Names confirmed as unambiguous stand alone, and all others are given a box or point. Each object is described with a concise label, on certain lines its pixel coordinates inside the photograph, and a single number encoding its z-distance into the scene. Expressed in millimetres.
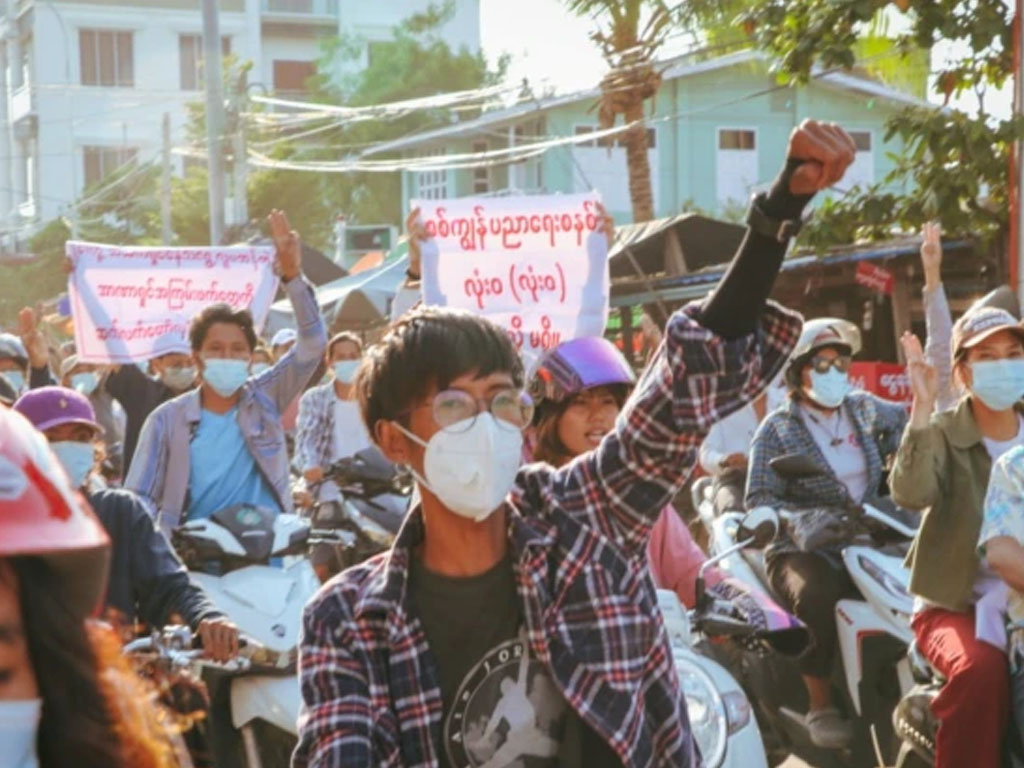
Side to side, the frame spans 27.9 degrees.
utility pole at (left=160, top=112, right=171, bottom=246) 39938
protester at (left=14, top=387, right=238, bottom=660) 5367
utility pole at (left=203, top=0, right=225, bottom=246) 24938
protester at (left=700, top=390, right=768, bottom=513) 8719
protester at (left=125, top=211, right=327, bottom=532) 6984
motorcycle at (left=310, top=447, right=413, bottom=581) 7422
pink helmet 1661
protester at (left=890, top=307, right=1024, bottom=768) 5863
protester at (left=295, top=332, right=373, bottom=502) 10984
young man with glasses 3006
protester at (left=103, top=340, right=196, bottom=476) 10852
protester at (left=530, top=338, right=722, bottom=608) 5086
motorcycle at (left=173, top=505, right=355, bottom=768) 6082
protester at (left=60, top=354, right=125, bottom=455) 13305
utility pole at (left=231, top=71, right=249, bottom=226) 29719
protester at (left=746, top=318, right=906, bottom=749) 7449
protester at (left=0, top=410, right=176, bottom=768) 1685
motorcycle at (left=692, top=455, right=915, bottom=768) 7141
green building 39688
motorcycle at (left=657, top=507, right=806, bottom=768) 5137
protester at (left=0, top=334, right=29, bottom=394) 10844
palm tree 24688
